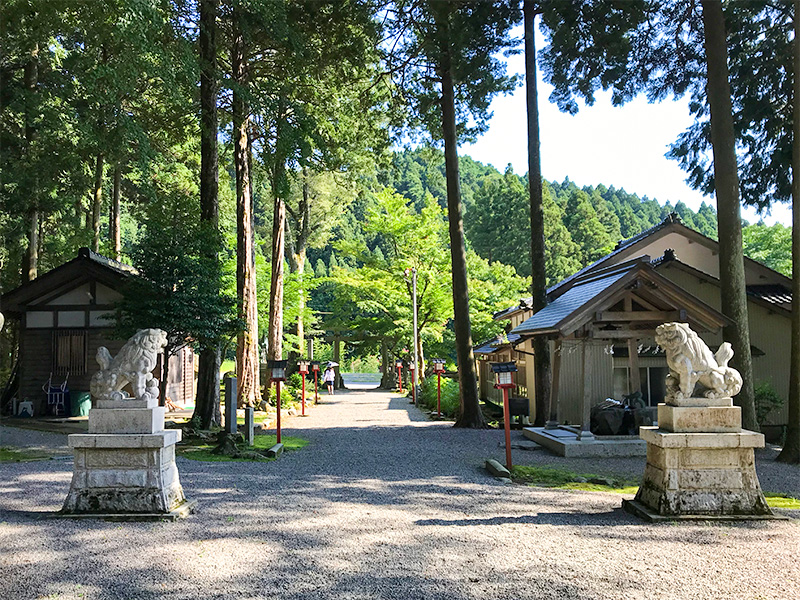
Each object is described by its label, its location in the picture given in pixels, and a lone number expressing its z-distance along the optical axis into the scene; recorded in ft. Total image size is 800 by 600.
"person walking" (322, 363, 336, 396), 104.05
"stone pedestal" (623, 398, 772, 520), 20.34
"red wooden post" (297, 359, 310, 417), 64.85
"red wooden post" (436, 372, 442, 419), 62.59
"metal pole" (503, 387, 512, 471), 32.37
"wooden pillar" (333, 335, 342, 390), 122.21
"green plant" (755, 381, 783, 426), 46.57
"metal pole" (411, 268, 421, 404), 83.05
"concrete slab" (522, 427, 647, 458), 37.09
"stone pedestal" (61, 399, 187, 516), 20.25
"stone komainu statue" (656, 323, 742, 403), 21.13
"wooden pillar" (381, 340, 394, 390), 122.93
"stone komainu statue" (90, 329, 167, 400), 20.84
